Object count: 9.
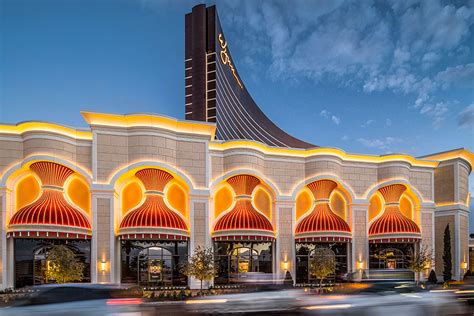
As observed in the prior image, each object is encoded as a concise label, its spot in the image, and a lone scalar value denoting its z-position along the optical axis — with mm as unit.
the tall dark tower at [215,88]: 76688
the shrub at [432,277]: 32438
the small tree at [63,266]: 23875
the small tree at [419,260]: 31797
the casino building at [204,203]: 26000
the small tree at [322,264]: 29031
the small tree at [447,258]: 34188
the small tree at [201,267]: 26297
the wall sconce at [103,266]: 25984
